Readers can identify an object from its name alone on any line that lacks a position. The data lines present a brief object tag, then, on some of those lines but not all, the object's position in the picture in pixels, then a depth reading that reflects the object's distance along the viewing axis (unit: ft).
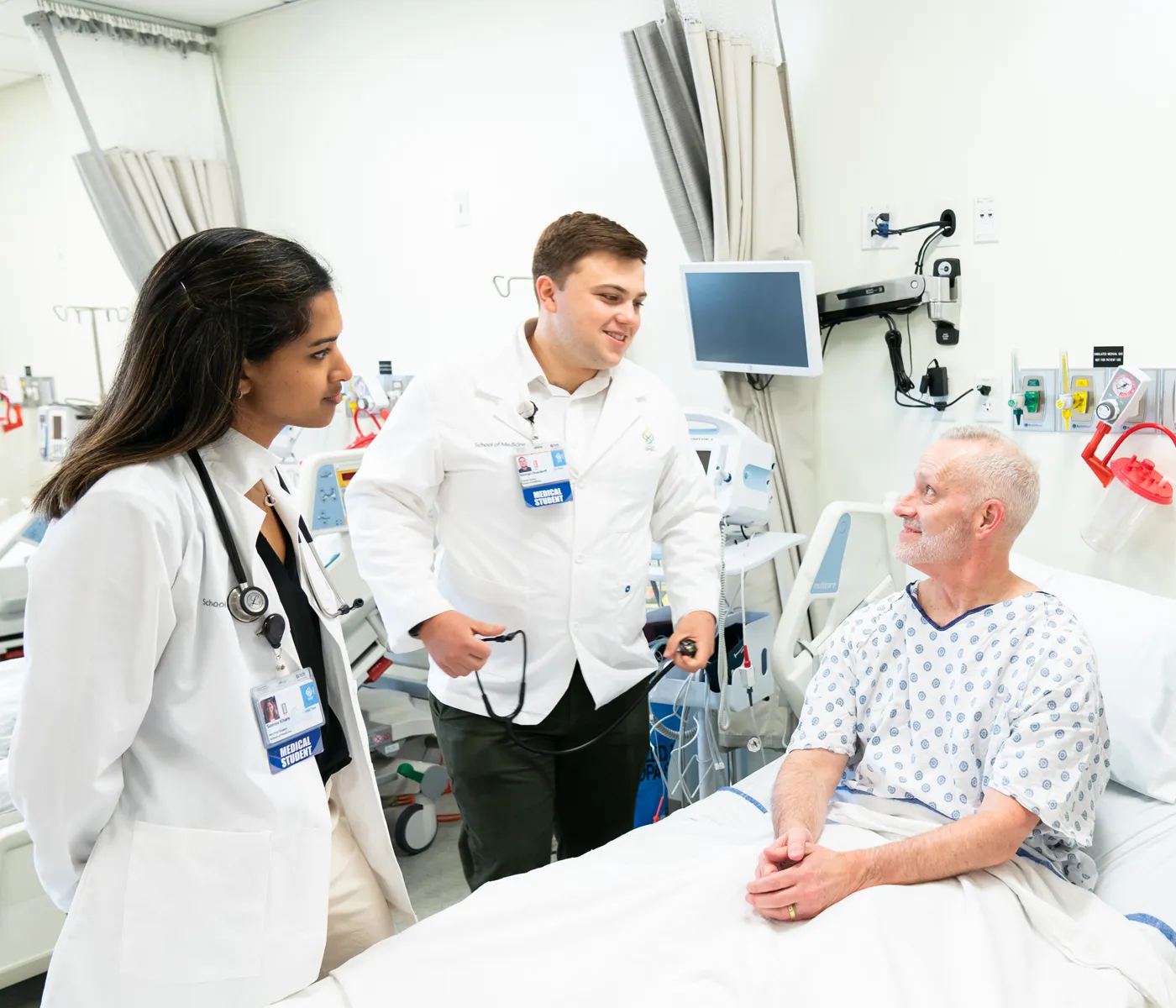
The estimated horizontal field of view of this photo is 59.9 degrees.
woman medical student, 3.49
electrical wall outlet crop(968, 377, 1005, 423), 8.91
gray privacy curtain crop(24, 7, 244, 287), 13.12
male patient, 4.84
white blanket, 4.22
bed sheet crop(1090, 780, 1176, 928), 5.03
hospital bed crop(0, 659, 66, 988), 7.00
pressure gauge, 7.75
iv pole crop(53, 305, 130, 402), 15.35
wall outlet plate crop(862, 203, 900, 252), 9.31
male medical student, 6.11
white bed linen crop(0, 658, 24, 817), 7.27
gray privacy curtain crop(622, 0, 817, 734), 9.07
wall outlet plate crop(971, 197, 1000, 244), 8.66
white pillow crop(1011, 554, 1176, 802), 6.06
